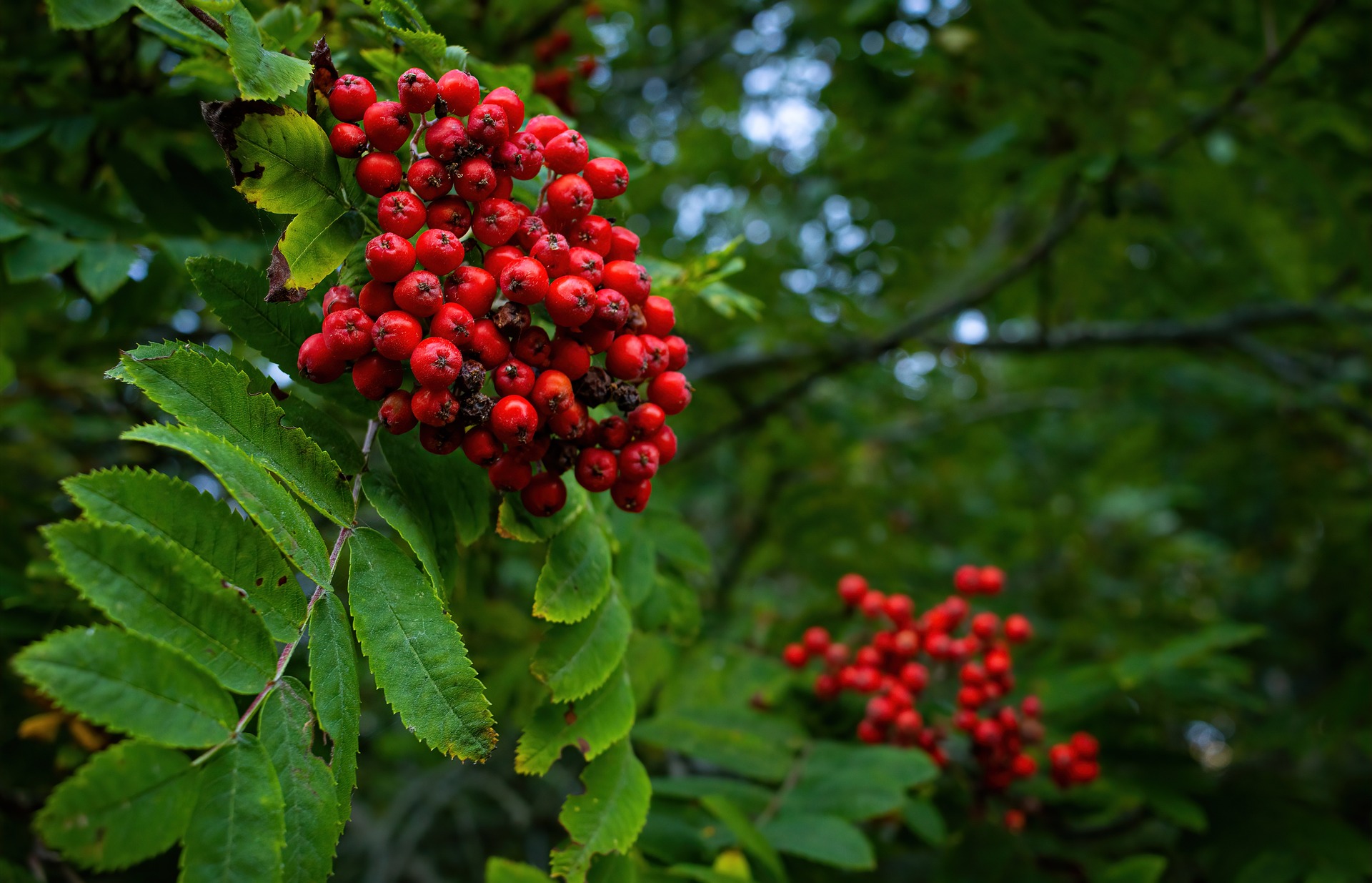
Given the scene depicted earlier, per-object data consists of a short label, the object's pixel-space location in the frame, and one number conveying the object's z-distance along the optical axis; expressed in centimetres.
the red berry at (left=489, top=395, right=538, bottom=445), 35
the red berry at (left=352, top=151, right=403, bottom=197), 35
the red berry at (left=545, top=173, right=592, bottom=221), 36
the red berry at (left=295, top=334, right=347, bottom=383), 35
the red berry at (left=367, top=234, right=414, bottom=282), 34
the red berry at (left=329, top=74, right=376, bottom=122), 35
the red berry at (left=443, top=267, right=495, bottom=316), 35
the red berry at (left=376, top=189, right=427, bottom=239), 34
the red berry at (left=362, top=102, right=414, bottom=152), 34
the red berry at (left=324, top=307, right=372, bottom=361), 34
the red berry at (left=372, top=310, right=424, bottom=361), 34
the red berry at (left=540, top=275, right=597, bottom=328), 35
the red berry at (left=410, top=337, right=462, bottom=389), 34
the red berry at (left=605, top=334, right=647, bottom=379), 36
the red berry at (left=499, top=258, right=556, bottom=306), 35
